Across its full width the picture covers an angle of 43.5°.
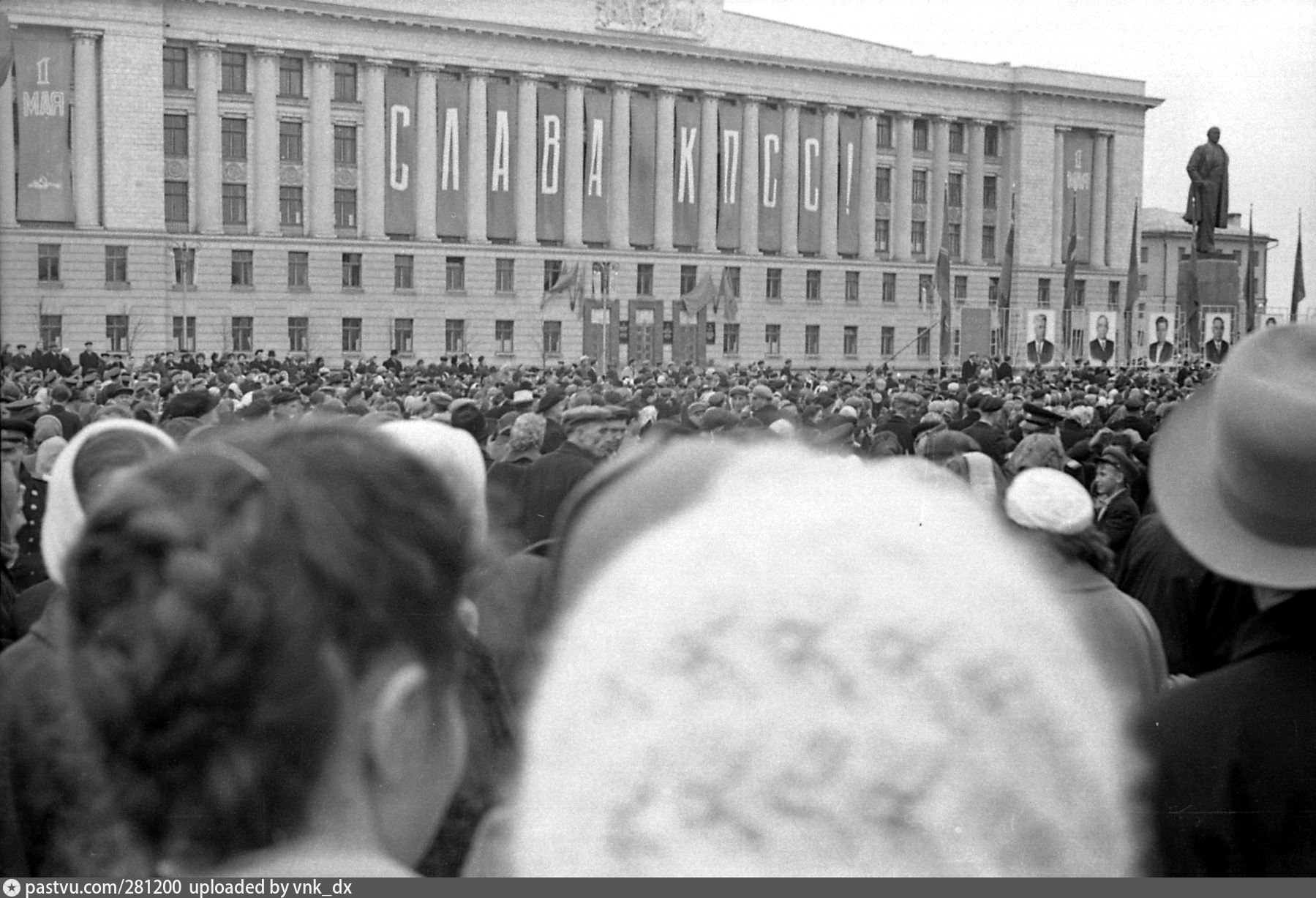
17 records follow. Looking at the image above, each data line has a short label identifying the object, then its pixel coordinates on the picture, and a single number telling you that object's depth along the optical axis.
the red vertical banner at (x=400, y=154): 56.97
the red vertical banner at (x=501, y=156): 58.53
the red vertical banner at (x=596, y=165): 60.59
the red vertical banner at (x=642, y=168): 61.31
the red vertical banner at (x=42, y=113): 46.00
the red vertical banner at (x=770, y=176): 63.50
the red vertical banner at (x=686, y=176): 62.03
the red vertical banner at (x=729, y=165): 62.75
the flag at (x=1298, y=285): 32.31
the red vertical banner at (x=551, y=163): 59.44
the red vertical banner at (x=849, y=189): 65.75
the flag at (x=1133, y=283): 38.15
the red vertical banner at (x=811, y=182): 64.75
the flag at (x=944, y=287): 43.97
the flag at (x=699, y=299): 57.41
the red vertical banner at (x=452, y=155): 57.41
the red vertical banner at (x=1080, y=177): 66.75
